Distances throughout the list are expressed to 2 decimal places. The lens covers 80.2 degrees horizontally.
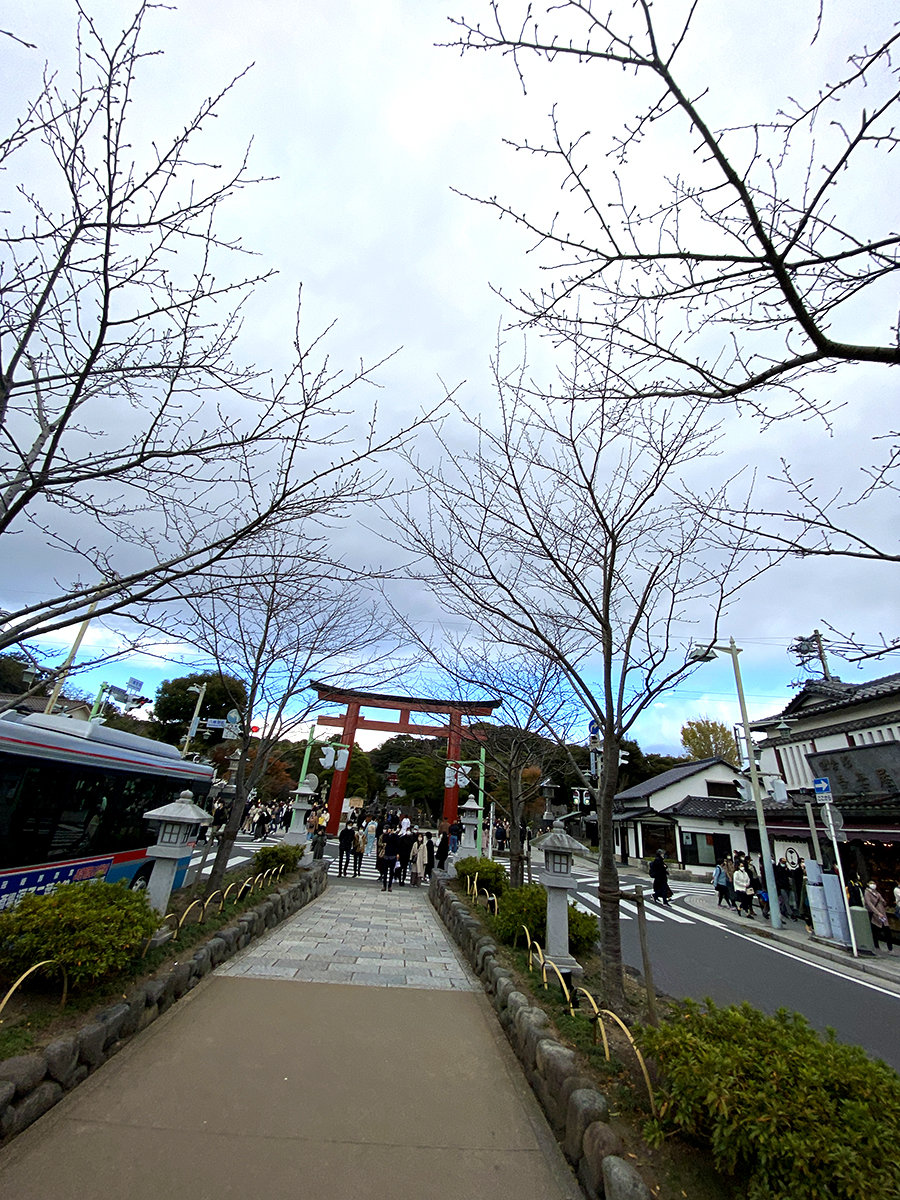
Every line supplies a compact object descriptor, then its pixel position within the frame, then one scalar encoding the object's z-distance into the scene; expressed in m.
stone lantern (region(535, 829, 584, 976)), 6.38
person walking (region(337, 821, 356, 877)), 18.14
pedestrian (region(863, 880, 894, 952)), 12.96
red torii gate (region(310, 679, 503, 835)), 30.94
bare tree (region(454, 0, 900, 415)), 2.45
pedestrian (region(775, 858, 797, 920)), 15.98
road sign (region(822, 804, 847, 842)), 12.79
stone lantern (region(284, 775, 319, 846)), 15.68
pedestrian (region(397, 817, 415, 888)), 16.36
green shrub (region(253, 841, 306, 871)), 11.96
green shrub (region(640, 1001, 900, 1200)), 2.31
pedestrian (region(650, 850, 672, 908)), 17.81
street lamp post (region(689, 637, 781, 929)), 14.88
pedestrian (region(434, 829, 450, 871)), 18.16
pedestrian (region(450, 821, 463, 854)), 21.82
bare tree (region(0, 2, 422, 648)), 2.96
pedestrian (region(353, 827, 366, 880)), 17.36
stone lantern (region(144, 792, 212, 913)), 6.77
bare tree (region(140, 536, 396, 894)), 9.48
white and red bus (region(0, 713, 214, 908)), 6.80
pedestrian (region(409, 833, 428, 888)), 16.73
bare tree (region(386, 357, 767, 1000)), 6.04
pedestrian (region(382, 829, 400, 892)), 15.04
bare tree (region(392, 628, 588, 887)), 11.06
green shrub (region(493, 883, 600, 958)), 7.30
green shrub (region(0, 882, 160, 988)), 4.27
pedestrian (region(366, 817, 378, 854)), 26.62
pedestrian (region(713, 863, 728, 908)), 18.50
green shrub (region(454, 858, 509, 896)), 11.31
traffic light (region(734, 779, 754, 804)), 21.82
